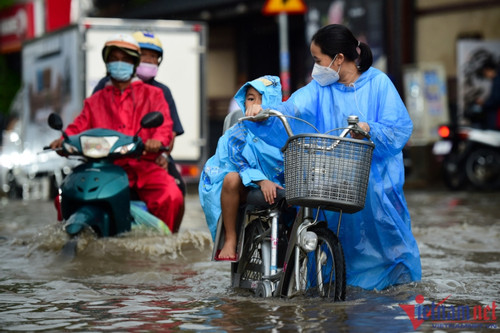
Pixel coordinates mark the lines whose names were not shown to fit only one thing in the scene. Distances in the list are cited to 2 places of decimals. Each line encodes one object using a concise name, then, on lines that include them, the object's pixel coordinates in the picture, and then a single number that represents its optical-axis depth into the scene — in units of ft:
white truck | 107.65
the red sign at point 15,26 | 225.15
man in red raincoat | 58.34
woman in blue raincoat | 40.34
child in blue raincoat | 41.81
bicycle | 36.04
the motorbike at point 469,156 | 109.29
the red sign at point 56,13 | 219.00
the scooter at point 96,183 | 54.34
